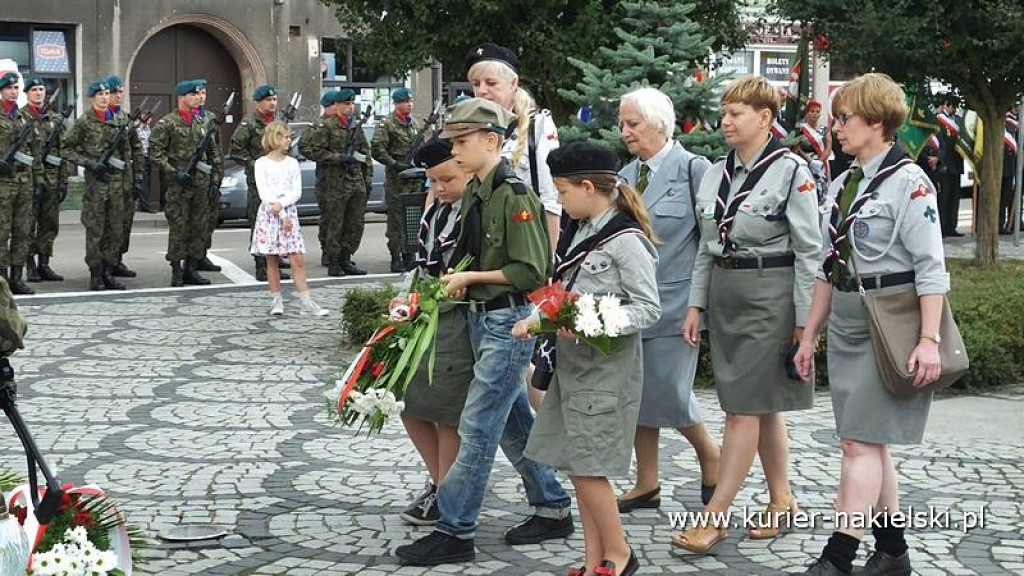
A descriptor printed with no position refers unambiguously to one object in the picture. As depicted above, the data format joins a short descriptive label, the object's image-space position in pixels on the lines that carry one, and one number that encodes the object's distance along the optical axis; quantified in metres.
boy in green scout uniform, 5.86
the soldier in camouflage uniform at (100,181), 15.31
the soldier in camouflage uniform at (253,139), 16.58
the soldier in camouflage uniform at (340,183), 16.59
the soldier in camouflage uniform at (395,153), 17.05
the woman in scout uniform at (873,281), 5.42
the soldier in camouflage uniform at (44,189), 15.75
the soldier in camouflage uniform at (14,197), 15.07
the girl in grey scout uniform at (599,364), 5.47
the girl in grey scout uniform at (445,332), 6.08
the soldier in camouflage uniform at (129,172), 15.99
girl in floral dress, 13.11
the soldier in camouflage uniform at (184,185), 15.64
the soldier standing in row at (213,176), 16.12
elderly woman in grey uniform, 6.39
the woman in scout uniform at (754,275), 6.00
